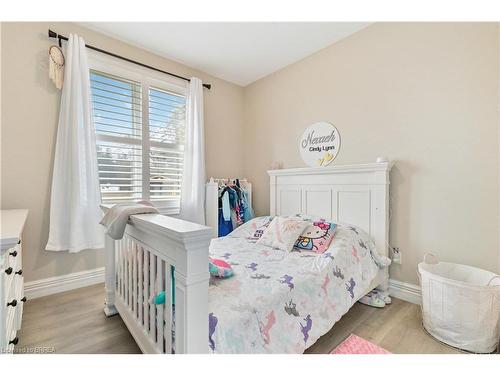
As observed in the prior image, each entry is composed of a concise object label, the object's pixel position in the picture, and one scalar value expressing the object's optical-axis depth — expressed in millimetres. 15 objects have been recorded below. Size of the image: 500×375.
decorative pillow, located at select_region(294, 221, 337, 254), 1833
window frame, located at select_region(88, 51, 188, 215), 2326
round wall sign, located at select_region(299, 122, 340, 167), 2451
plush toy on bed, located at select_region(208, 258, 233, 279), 1242
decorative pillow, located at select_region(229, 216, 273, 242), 2246
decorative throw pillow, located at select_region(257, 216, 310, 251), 1927
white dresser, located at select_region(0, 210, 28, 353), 861
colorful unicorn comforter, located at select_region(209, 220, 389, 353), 993
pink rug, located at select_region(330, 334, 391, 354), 1364
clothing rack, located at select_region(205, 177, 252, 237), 2877
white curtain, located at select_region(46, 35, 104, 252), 2049
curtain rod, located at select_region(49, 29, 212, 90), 2050
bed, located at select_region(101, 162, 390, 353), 876
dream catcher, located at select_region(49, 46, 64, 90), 2016
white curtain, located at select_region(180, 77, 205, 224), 2811
